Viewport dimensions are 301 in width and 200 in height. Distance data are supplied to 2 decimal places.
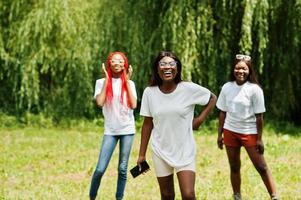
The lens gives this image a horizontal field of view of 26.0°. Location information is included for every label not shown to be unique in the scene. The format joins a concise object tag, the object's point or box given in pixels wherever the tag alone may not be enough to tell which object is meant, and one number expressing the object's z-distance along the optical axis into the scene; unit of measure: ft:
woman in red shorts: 23.97
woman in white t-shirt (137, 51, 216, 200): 18.76
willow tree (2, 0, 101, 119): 53.47
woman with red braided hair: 24.27
